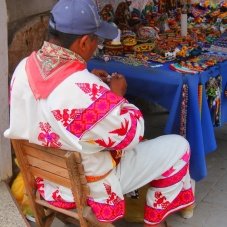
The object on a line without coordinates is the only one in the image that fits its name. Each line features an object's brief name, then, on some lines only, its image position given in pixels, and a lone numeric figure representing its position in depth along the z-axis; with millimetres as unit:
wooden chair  1991
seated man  1881
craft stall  2520
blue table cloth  2488
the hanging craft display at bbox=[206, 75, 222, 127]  2633
